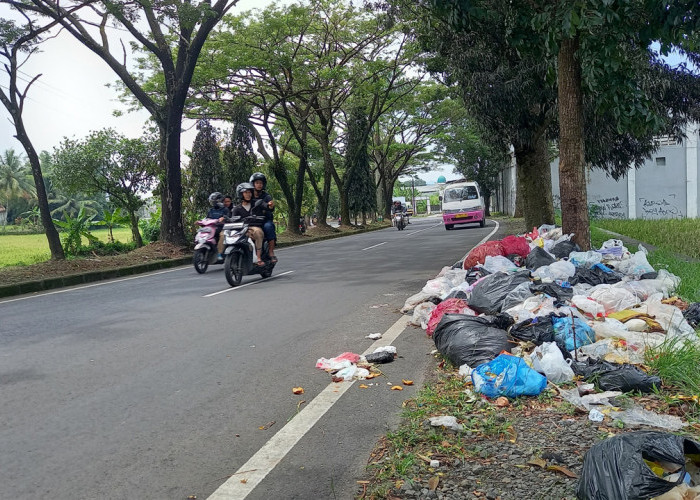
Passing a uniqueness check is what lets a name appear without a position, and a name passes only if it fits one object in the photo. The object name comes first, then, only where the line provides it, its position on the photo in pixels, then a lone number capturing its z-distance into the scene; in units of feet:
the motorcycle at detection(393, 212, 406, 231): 110.73
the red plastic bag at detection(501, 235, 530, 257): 31.27
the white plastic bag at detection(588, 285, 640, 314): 18.84
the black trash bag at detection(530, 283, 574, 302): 20.65
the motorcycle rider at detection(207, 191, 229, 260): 40.01
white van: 96.84
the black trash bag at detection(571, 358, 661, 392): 12.80
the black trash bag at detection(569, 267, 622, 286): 23.44
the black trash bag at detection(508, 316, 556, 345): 16.19
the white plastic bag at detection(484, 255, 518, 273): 25.85
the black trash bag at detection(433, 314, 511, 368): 15.26
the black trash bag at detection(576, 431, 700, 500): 7.61
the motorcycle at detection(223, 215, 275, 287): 33.24
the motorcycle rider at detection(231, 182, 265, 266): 35.29
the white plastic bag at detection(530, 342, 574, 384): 13.85
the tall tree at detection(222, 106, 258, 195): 89.51
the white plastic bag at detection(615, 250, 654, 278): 24.31
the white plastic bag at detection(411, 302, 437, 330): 21.28
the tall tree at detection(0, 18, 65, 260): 47.26
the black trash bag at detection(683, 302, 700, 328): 17.46
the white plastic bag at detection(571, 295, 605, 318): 18.16
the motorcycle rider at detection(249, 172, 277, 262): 36.14
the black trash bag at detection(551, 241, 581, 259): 29.68
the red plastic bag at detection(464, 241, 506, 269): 29.96
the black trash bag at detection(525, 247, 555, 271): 27.50
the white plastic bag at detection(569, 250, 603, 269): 25.94
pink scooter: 39.32
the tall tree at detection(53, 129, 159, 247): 59.47
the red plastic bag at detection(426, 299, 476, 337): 19.67
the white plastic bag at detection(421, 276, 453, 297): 24.55
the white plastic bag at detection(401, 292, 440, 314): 23.98
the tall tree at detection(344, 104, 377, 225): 128.06
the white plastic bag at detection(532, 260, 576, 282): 23.75
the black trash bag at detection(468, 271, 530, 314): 20.35
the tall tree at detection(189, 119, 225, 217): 81.30
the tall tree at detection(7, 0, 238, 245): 48.06
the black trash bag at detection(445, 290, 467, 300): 22.30
